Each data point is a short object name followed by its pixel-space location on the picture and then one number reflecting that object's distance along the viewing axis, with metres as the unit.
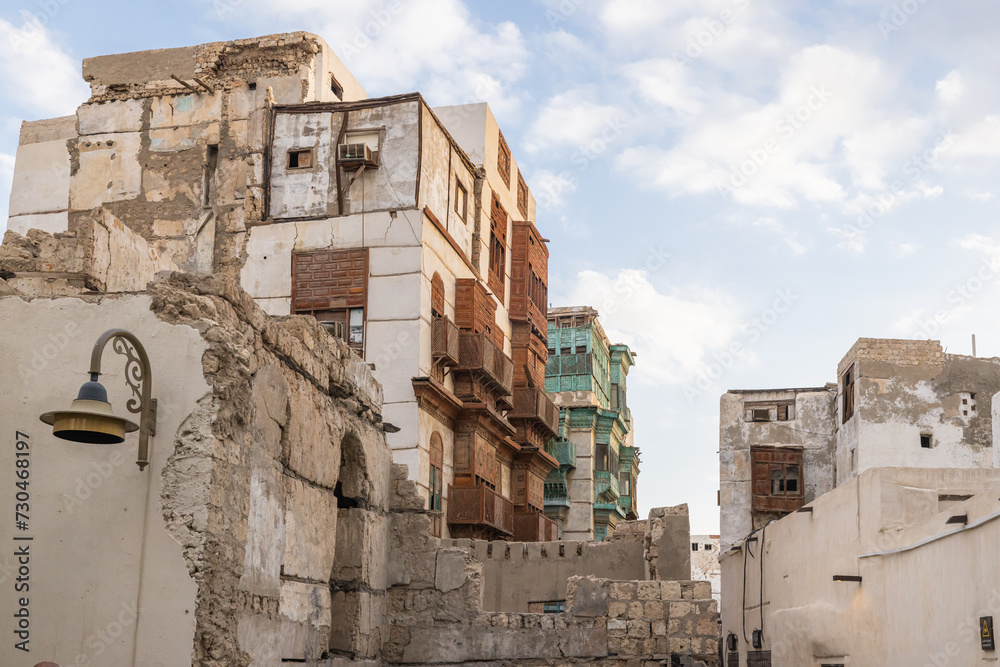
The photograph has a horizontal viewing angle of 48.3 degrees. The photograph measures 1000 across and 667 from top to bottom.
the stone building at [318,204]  22.70
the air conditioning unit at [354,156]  22.70
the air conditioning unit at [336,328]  22.36
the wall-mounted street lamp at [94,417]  6.79
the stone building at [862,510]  10.62
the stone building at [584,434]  35.88
